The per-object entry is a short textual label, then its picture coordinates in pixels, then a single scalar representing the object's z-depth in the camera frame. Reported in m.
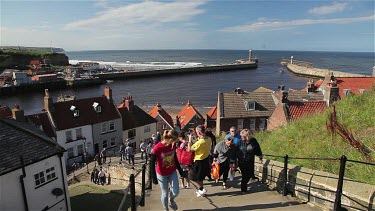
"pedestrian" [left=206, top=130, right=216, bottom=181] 9.03
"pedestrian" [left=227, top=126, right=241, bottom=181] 8.30
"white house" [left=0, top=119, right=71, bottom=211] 14.49
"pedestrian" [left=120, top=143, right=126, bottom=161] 25.47
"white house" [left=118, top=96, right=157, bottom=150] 35.28
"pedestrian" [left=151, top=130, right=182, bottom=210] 6.30
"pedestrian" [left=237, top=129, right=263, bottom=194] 7.77
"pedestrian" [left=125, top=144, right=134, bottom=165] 23.51
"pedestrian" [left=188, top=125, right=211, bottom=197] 7.45
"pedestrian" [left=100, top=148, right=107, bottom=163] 26.00
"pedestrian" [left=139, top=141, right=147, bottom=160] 23.25
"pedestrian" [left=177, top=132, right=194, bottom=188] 7.89
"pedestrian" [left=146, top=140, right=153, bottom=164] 18.50
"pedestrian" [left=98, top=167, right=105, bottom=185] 22.42
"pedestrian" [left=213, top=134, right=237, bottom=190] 7.94
